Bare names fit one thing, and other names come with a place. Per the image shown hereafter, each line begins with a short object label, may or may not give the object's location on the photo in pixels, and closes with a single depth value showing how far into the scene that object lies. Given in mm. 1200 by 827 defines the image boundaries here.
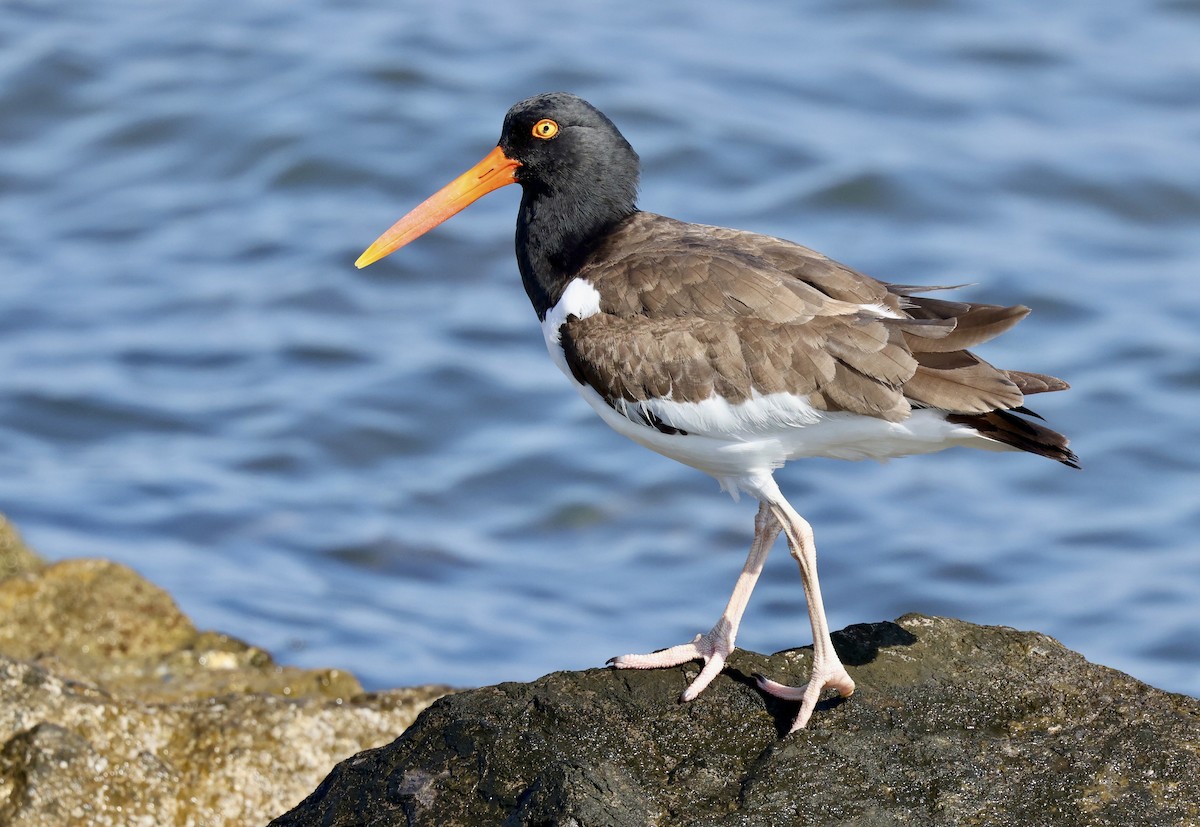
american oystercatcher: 9953
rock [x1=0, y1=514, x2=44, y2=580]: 14745
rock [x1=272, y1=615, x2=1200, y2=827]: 8687
